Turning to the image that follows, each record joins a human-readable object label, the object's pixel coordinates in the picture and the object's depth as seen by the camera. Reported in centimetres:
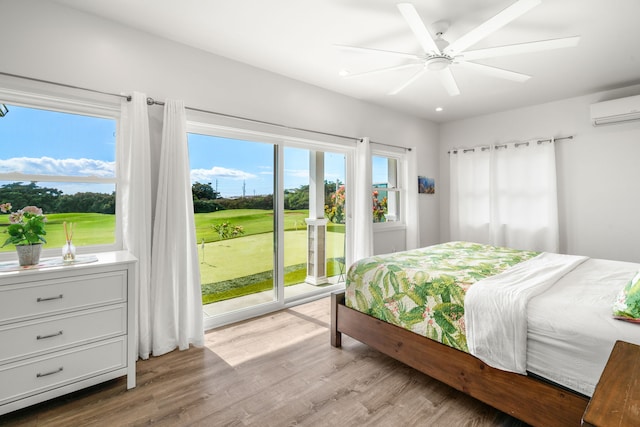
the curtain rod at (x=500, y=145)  402
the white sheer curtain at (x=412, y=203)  461
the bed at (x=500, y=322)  140
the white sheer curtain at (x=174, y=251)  241
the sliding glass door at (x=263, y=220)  299
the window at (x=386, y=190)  448
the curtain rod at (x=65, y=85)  198
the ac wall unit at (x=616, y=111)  336
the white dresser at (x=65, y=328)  163
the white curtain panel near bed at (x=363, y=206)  394
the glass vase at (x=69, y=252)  189
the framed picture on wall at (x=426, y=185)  493
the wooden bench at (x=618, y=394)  67
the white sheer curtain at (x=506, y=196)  406
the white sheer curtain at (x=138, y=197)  231
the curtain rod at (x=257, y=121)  245
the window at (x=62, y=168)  208
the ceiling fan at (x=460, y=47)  166
